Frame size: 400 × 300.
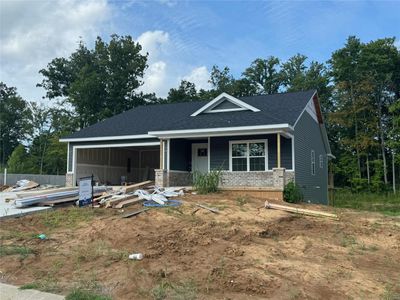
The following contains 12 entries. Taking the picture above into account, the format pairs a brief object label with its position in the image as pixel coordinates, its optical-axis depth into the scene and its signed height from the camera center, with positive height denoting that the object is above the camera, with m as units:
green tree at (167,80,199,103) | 44.97 +9.27
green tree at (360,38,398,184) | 36.59 +9.64
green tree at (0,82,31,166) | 52.81 +6.97
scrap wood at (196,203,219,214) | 11.67 -1.01
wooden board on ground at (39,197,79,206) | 13.76 -0.92
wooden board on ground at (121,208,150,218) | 10.98 -1.08
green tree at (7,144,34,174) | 40.38 +1.26
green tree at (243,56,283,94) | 48.25 +12.08
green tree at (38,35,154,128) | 43.22 +10.62
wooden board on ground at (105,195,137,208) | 13.00 -0.80
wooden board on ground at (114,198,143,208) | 12.72 -0.88
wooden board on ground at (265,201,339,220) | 12.33 -1.15
